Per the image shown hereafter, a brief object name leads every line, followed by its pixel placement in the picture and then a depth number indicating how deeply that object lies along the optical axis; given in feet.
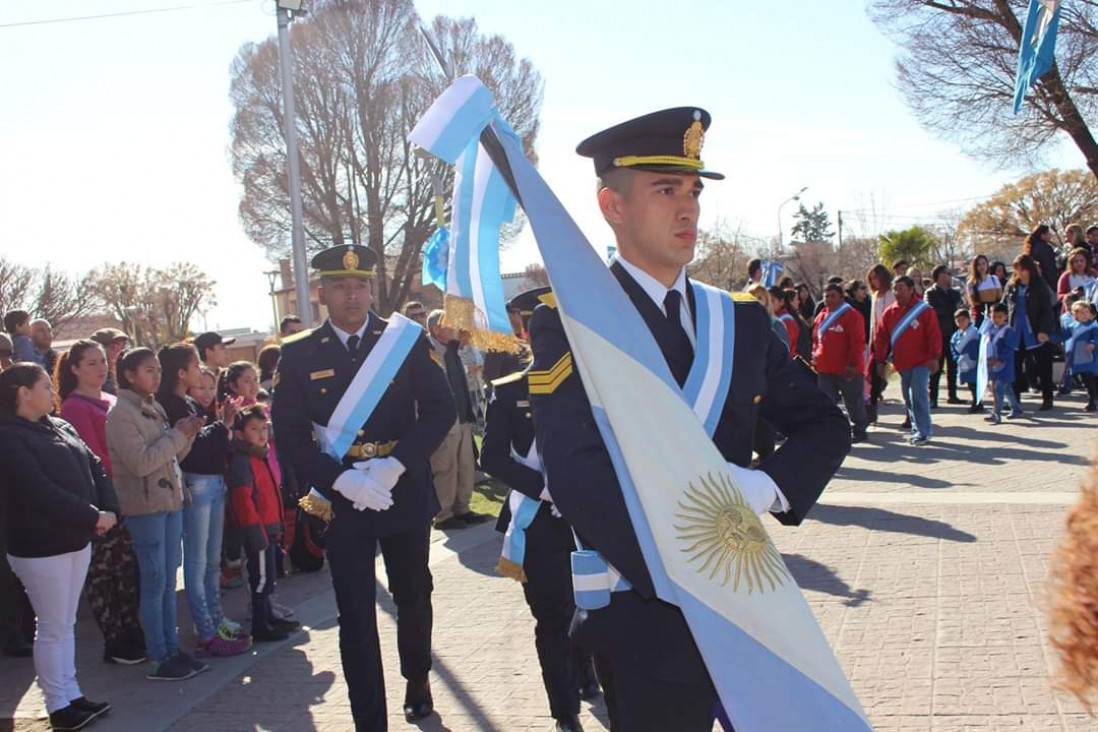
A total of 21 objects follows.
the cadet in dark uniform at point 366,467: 14.98
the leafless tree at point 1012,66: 57.31
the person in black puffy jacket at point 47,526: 17.10
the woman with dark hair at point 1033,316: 46.91
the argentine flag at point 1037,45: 32.83
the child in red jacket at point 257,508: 21.50
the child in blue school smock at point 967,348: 49.19
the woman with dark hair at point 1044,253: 55.47
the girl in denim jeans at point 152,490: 19.33
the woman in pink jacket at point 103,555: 20.90
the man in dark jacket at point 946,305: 51.90
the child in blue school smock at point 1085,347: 44.62
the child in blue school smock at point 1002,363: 43.86
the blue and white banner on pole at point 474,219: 9.66
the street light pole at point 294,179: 58.54
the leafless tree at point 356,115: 99.55
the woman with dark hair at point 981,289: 50.29
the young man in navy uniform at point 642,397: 8.05
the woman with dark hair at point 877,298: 43.91
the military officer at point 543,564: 15.19
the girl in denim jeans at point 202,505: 20.79
